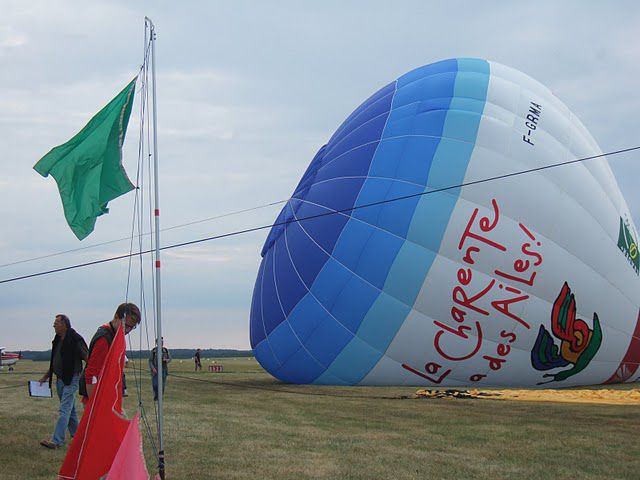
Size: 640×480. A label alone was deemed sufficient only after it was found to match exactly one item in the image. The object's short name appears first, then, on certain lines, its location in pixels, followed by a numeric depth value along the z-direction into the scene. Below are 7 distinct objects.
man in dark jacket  8.30
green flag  6.97
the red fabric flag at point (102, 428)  6.00
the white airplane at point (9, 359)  38.03
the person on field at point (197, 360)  32.49
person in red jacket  7.24
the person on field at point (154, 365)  13.53
